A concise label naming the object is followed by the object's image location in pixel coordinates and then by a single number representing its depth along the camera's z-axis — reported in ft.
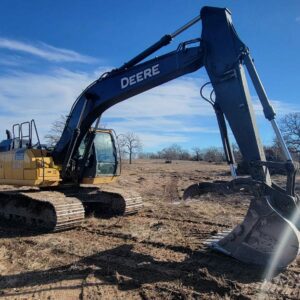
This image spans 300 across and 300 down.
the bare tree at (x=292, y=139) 104.10
